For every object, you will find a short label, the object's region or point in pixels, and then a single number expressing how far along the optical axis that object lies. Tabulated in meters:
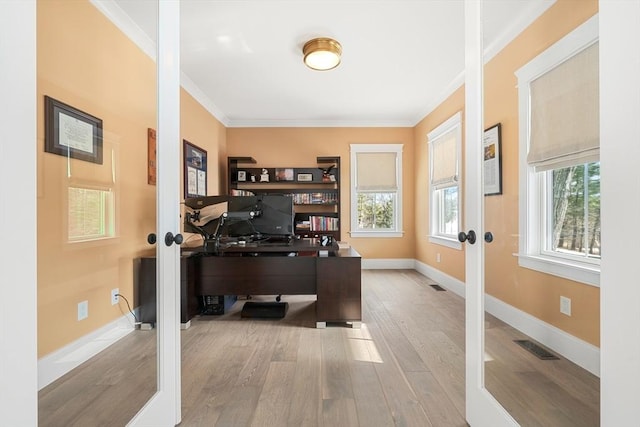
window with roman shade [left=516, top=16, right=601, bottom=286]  0.90
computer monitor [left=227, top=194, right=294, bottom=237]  2.99
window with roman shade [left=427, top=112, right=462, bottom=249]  3.75
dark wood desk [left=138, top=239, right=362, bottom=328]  2.55
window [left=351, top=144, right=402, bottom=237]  5.05
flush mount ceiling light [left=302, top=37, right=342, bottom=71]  2.66
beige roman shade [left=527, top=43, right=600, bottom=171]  0.88
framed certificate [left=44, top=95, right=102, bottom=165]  0.99
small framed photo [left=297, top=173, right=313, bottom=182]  4.89
